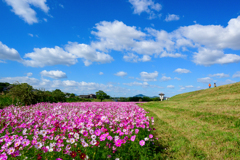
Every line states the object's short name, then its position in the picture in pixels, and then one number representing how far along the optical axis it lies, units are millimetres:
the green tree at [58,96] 21519
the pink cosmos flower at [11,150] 2715
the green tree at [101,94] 42562
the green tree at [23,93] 14812
